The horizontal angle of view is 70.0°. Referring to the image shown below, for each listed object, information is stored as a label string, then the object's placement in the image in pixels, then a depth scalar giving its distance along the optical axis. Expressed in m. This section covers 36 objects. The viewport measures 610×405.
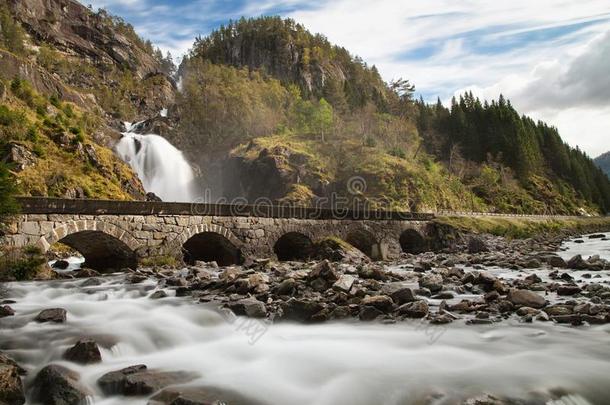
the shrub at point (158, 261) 18.02
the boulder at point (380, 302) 9.45
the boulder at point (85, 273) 16.00
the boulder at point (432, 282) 12.08
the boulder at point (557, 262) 18.13
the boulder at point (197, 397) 4.71
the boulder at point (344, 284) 10.81
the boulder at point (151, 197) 40.54
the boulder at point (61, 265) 20.11
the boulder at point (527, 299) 9.63
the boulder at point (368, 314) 8.95
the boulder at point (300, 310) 8.99
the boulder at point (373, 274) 14.27
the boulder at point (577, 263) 17.39
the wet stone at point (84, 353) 6.28
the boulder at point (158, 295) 11.44
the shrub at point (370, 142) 68.26
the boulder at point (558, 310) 8.76
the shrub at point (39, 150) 33.88
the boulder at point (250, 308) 9.30
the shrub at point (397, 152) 67.84
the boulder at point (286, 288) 11.09
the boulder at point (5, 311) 8.68
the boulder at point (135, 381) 5.34
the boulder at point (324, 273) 11.79
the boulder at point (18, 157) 31.04
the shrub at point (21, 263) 13.89
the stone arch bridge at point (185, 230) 15.23
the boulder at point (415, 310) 9.08
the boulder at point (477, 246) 32.03
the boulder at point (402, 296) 9.98
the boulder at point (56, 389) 5.04
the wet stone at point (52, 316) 8.42
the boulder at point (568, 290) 11.05
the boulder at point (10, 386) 4.84
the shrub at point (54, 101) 46.81
